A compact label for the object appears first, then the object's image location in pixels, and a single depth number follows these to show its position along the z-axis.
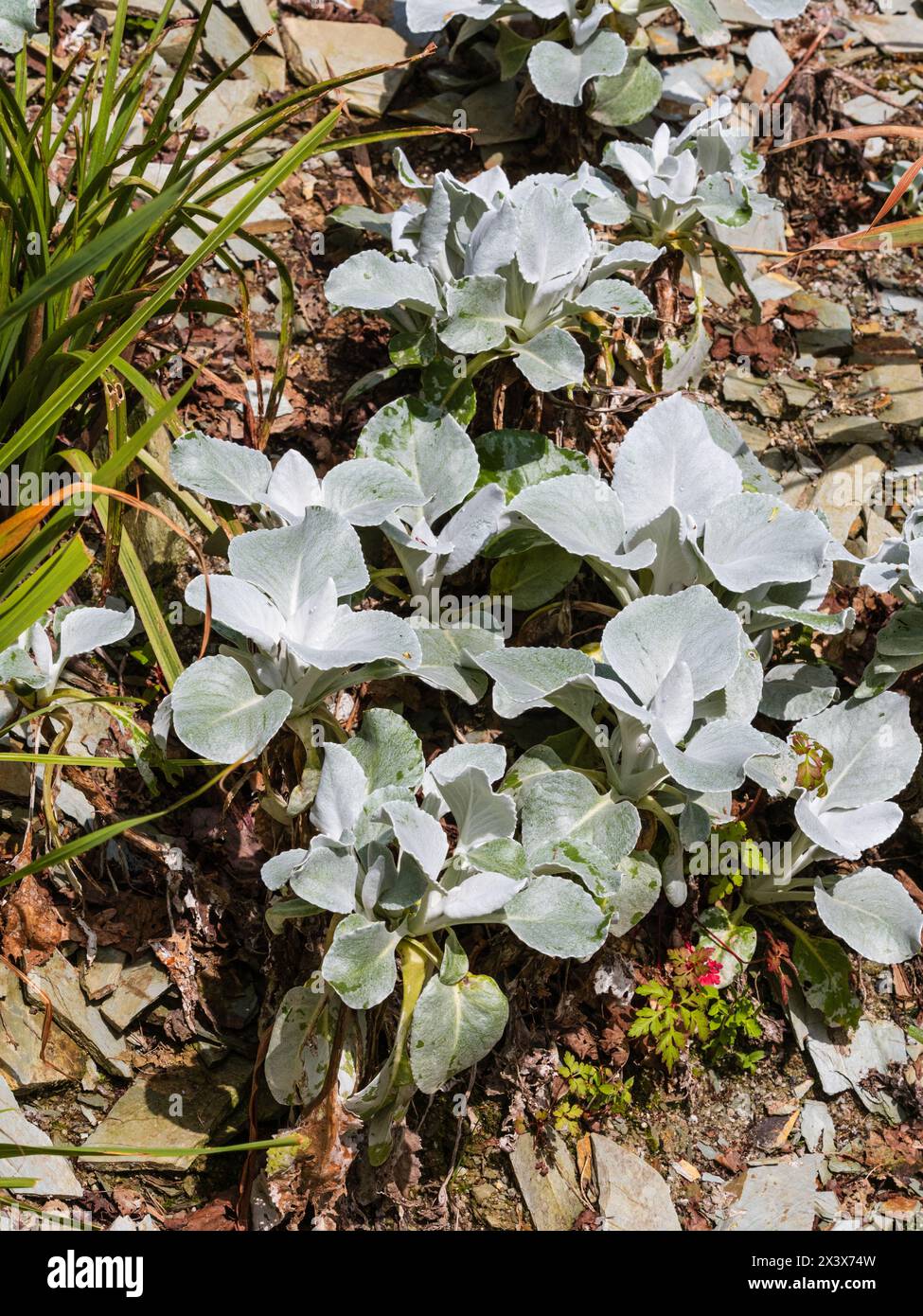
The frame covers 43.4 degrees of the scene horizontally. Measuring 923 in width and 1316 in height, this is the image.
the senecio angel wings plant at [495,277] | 2.30
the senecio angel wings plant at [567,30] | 2.72
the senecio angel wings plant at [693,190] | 2.59
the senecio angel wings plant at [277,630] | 1.79
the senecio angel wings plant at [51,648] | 2.05
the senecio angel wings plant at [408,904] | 1.76
